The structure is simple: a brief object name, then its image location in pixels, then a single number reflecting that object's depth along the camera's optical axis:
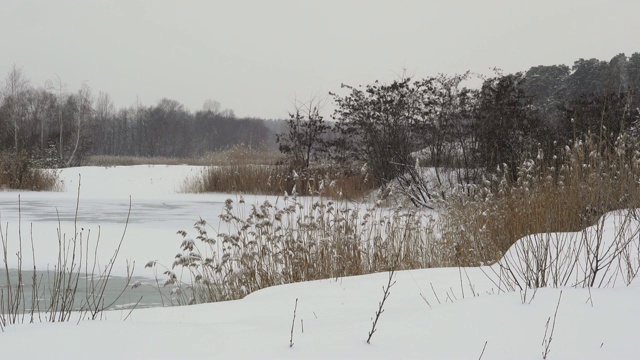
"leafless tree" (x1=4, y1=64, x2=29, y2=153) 73.21
